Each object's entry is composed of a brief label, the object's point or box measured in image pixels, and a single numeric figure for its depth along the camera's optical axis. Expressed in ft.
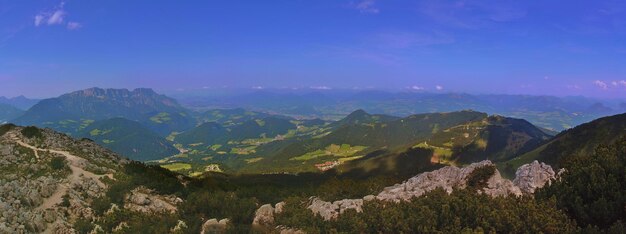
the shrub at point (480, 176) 208.09
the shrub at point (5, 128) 358.35
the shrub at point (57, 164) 259.19
